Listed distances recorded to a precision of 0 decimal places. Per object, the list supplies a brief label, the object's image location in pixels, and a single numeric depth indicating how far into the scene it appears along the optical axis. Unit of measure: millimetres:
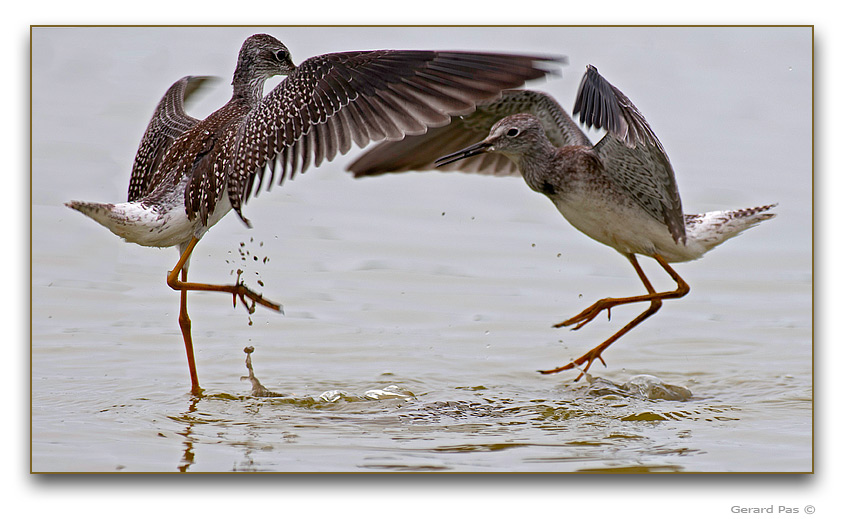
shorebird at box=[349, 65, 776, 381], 14383
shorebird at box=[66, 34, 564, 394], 13164
